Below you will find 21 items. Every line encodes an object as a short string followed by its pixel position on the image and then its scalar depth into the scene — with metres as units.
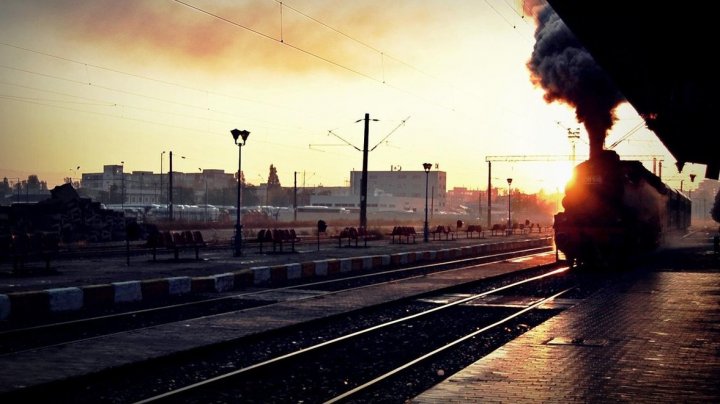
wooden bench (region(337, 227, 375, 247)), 38.48
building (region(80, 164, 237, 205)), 159.00
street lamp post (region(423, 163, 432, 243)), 46.30
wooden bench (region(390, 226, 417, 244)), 43.50
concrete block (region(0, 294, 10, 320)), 13.88
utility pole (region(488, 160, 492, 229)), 72.41
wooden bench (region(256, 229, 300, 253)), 32.12
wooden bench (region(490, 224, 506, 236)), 63.65
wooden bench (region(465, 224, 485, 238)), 55.15
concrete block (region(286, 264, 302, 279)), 23.17
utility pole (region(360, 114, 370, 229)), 44.94
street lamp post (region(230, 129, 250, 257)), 29.64
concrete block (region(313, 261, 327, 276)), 24.53
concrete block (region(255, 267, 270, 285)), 21.47
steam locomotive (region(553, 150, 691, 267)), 25.19
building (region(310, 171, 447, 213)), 152.62
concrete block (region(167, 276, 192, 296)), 18.25
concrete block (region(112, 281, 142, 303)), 16.77
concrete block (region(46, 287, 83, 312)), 15.12
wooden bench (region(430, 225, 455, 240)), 51.04
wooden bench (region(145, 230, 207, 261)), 25.91
